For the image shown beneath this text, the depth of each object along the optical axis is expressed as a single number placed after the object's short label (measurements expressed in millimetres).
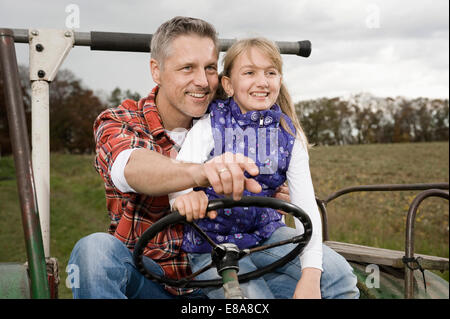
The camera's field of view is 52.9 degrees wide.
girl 1800
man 1477
